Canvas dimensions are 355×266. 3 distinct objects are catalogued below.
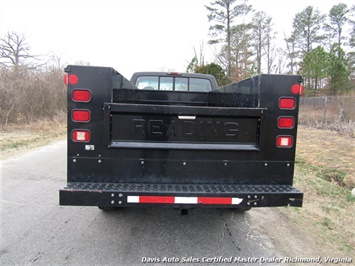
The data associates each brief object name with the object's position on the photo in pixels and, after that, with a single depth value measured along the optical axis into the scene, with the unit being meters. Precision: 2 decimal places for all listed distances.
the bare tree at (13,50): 26.29
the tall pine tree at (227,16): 30.95
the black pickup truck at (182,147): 2.61
